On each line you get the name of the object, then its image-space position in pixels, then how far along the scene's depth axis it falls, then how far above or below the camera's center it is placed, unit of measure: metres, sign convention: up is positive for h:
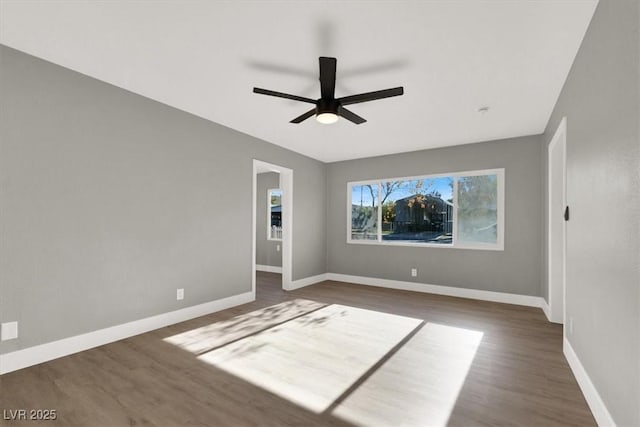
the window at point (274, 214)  7.56 +0.06
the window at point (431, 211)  4.81 +0.12
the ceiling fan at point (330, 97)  2.32 +1.05
